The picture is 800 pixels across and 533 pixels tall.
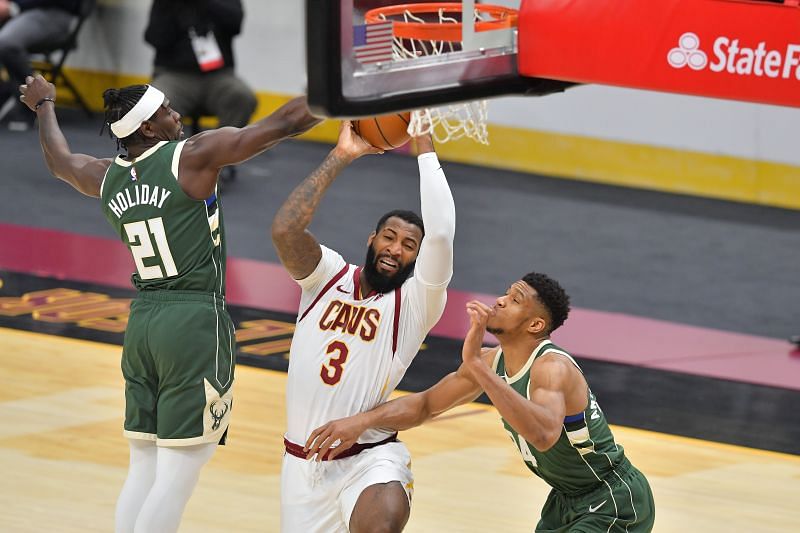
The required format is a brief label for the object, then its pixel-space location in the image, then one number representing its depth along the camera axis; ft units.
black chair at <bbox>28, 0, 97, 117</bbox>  95.25
